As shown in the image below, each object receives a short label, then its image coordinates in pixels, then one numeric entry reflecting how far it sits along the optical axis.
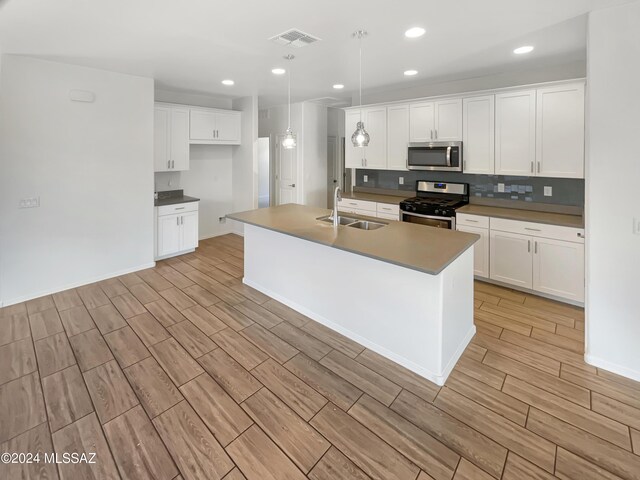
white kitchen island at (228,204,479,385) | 2.48
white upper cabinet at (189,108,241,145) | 5.65
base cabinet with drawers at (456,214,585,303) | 3.58
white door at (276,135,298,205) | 6.71
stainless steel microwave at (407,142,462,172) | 4.52
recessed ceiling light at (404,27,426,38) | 2.83
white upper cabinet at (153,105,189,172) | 5.14
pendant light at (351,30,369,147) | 3.04
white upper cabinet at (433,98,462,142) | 4.47
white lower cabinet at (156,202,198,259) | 5.20
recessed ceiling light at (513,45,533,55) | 3.30
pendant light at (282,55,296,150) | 3.61
